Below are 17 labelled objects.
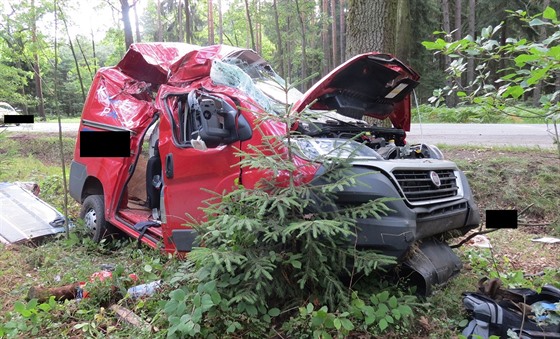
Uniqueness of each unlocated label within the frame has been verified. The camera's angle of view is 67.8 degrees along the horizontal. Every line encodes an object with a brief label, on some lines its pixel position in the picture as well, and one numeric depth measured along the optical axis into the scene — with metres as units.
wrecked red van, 3.09
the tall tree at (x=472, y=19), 23.17
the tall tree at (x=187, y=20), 15.39
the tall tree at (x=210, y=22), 22.66
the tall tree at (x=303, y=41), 14.39
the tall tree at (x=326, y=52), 28.22
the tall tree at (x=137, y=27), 21.74
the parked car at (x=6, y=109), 8.56
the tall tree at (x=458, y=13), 23.11
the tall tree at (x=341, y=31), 24.89
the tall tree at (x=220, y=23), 25.77
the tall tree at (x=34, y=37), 5.68
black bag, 2.68
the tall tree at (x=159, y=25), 23.86
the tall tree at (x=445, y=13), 21.80
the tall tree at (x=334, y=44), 25.88
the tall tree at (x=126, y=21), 10.13
